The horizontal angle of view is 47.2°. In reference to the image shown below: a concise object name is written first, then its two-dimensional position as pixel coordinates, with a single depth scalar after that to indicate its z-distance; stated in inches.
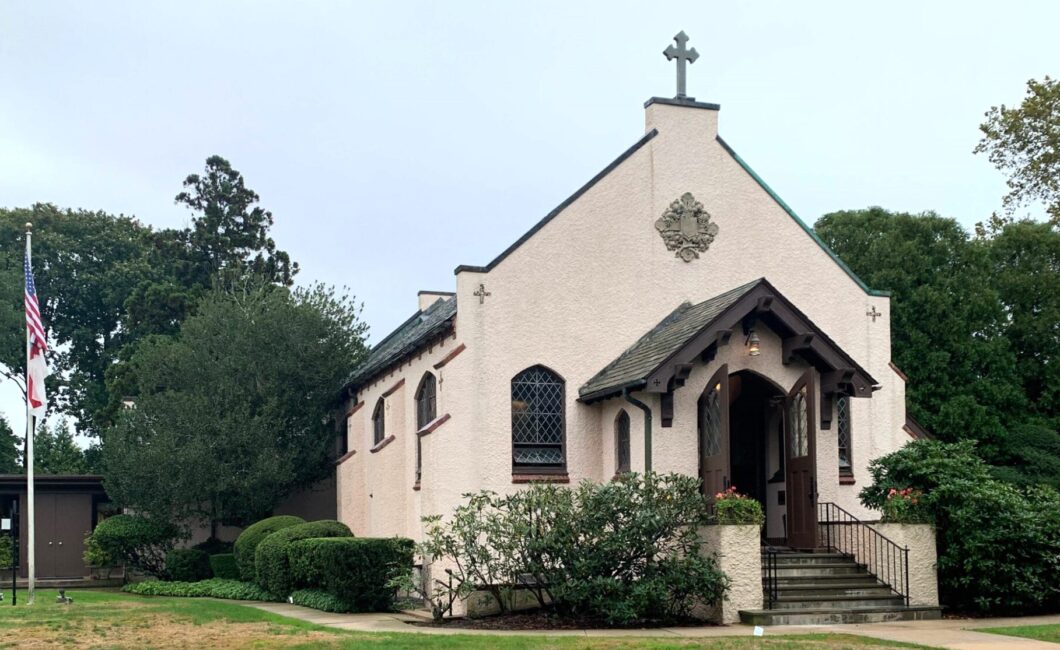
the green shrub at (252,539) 1085.1
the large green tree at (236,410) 1230.3
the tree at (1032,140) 1198.9
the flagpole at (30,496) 962.7
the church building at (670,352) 799.7
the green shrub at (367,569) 816.3
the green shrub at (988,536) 719.1
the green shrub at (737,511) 706.2
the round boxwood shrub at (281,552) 970.1
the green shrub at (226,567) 1172.5
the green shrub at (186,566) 1240.1
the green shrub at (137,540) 1272.1
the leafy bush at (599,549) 689.0
